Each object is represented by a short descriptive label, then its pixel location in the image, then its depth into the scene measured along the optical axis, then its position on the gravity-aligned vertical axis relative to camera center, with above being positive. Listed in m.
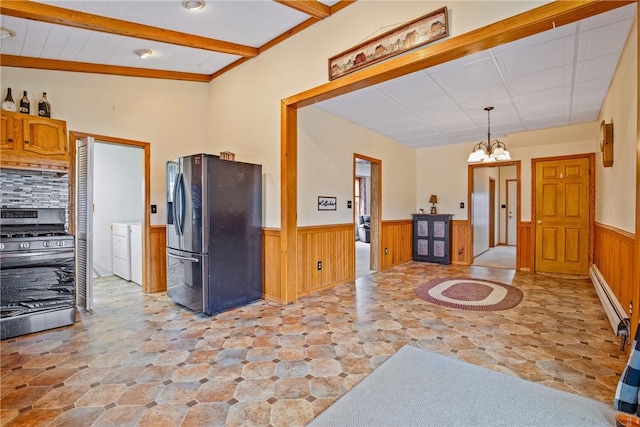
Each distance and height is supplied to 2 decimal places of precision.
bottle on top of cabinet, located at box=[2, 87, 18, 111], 3.13 +1.08
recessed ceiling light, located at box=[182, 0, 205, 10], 2.75 +1.84
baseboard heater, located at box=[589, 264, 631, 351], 2.50 -1.00
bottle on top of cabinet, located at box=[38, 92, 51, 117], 3.36 +1.12
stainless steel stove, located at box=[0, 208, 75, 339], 2.83 -0.64
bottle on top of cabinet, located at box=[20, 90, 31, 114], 3.27 +1.12
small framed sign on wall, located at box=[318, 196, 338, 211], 4.47 +0.08
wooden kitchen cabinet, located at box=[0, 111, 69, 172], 2.96 +0.67
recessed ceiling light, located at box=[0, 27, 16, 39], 2.86 +1.66
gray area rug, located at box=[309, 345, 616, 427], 1.71 -1.17
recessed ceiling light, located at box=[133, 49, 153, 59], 3.56 +1.83
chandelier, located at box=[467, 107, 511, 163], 4.57 +0.79
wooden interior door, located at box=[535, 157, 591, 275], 5.34 -0.14
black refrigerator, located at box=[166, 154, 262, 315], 3.38 -0.28
